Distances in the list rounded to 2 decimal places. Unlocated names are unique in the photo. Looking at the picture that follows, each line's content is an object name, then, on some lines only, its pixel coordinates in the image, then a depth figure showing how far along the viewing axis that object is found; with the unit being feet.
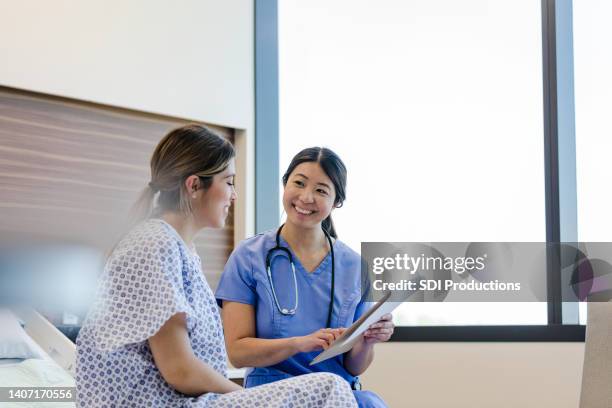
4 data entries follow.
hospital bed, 8.54
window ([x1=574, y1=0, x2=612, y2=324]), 11.71
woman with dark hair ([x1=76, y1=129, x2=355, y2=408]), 5.08
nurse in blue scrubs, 7.22
